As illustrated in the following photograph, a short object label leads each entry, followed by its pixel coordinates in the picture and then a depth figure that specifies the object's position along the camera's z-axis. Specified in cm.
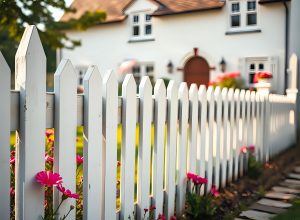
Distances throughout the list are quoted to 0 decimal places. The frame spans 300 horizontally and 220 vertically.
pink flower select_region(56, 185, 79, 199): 172
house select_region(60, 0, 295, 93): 1202
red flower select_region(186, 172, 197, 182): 299
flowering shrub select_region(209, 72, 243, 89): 1197
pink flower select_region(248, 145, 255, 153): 477
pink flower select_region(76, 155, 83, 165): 223
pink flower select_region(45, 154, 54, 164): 217
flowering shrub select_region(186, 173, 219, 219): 299
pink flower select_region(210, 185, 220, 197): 306
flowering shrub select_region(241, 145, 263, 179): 463
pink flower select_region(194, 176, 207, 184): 296
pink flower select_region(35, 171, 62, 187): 168
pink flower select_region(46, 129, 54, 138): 250
